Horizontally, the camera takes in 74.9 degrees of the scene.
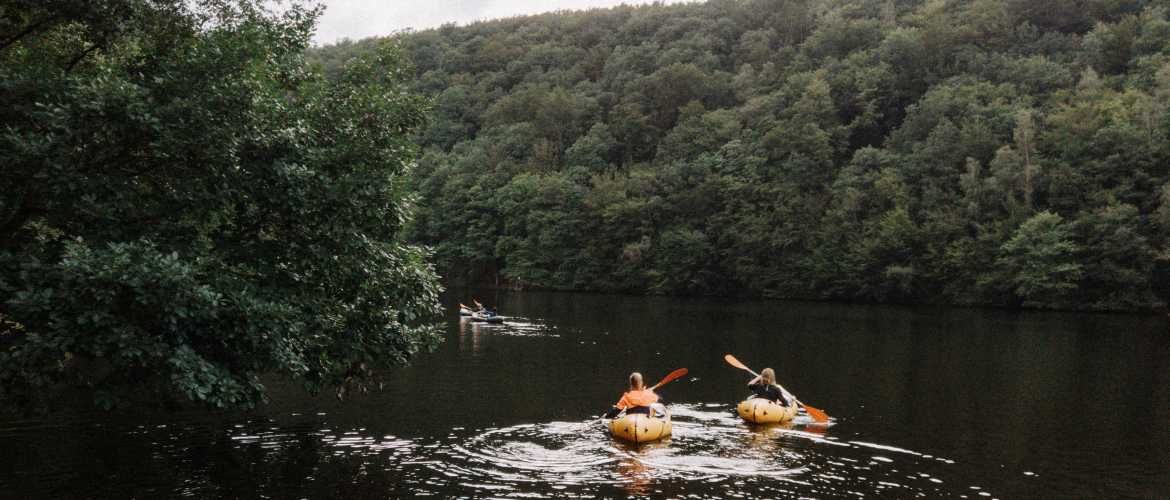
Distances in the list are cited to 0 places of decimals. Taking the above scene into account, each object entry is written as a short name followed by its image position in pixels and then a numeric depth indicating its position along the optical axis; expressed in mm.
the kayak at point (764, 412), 17359
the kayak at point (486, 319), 42500
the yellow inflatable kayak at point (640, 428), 15211
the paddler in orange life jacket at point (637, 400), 15938
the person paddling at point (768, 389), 18216
